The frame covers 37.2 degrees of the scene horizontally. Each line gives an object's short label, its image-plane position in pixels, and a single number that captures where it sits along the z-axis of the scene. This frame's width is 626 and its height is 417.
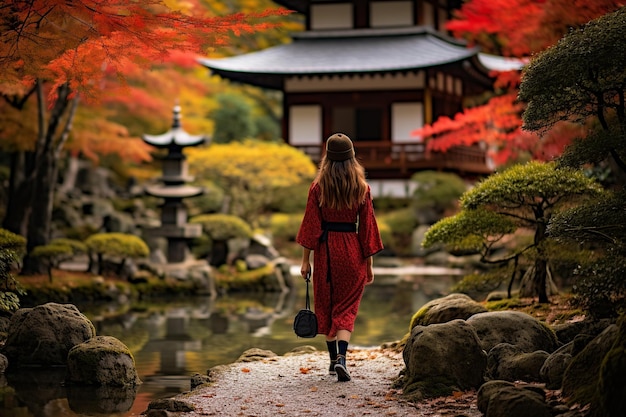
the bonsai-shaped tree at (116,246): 18.23
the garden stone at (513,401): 5.87
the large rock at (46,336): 9.24
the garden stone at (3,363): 9.06
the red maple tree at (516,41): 12.83
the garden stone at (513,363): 7.14
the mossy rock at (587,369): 5.98
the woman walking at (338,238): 7.91
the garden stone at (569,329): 8.06
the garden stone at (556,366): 6.62
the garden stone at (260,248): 22.14
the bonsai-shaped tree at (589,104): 7.19
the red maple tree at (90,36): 8.48
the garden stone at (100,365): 8.40
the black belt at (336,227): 8.02
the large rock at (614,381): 5.28
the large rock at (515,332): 7.91
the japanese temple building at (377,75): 29.86
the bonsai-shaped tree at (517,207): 9.82
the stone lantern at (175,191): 20.53
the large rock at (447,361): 7.22
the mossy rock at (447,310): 9.01
